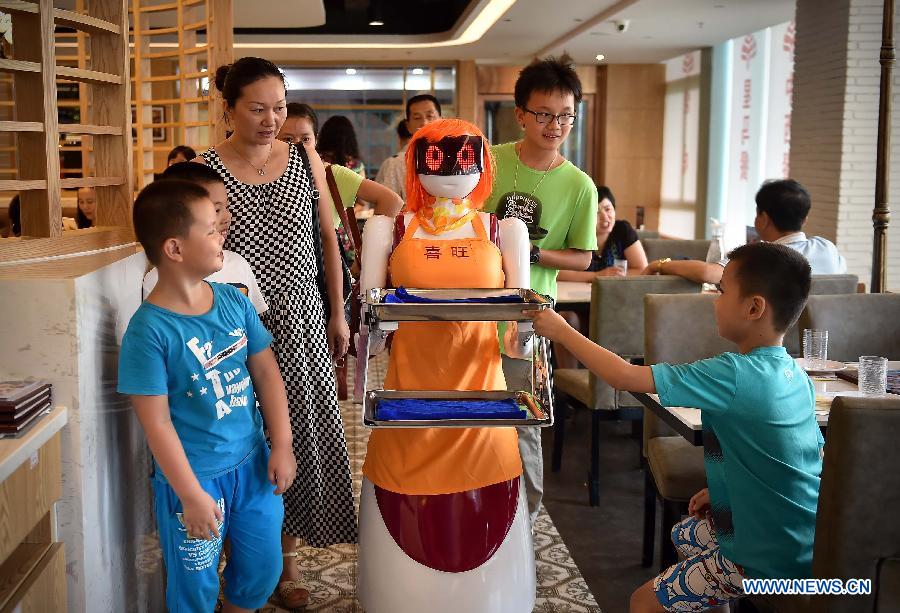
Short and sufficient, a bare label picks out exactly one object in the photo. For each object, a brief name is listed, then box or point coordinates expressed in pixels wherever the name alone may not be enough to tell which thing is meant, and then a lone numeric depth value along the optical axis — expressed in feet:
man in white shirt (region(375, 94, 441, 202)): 15.90
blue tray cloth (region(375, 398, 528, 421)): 5.82
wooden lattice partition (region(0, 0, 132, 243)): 6.94
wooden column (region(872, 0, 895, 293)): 12.34
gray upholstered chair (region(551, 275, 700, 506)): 11.85
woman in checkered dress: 7.43
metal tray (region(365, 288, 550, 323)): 5.41
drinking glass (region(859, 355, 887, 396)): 7.97
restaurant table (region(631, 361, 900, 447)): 7.14
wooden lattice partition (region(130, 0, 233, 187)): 16.87
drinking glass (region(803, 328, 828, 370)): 9.20
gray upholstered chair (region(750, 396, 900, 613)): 5.35
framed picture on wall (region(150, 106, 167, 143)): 33.64
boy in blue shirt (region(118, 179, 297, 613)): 5.74
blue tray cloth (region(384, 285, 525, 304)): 5.78
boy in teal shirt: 6.08
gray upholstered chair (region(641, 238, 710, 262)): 17.21
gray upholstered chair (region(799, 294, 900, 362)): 10.13
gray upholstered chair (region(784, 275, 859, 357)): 11.53
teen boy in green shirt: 8.81
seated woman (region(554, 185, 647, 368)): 15.85
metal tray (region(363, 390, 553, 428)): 5.60
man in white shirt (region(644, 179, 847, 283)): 11.87
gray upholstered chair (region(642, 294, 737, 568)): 9.64
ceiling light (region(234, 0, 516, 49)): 32.17
